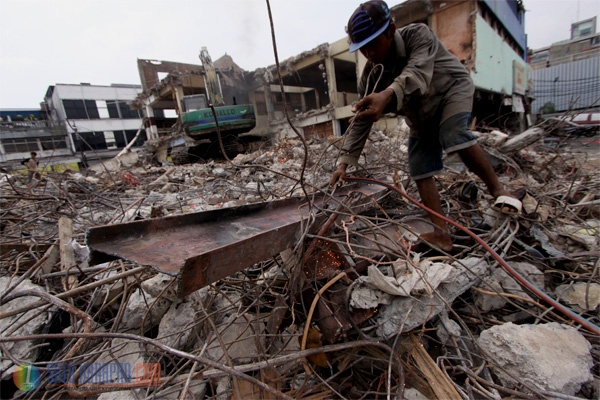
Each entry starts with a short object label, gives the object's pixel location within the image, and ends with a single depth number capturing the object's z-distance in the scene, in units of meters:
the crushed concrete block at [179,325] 1.27
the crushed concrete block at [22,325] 1.24
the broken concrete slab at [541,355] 0.94
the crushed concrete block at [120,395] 1.09
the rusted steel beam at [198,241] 0.84
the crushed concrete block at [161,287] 1.44
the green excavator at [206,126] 9.59
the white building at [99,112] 25.86
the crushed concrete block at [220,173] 5.58
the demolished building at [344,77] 9.34
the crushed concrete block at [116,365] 1.18
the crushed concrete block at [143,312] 1.45
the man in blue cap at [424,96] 1.60
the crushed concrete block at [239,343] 1.18
